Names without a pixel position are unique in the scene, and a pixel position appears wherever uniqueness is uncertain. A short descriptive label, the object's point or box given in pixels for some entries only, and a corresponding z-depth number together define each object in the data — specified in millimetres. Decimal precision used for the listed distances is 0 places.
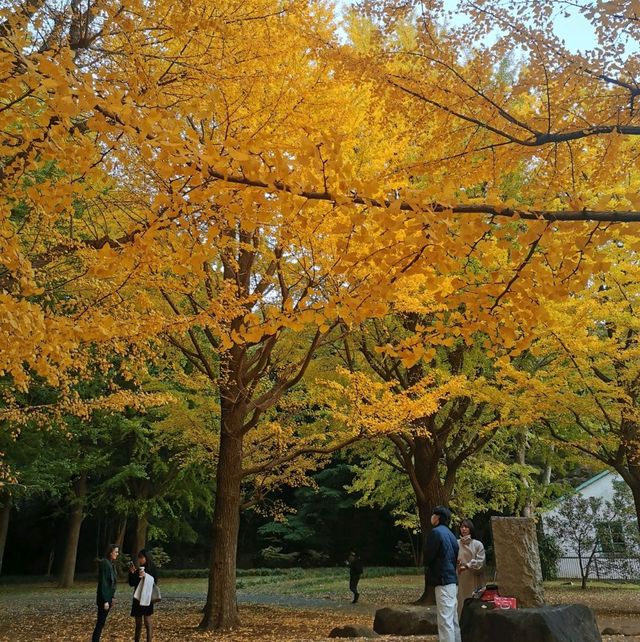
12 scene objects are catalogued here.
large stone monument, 6285
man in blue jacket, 5242
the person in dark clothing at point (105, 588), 6969
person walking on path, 13703
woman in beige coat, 6504
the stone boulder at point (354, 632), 7766
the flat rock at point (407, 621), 8148
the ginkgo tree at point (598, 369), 8852
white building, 18734
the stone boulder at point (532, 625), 5129
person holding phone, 6992
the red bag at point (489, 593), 6051
